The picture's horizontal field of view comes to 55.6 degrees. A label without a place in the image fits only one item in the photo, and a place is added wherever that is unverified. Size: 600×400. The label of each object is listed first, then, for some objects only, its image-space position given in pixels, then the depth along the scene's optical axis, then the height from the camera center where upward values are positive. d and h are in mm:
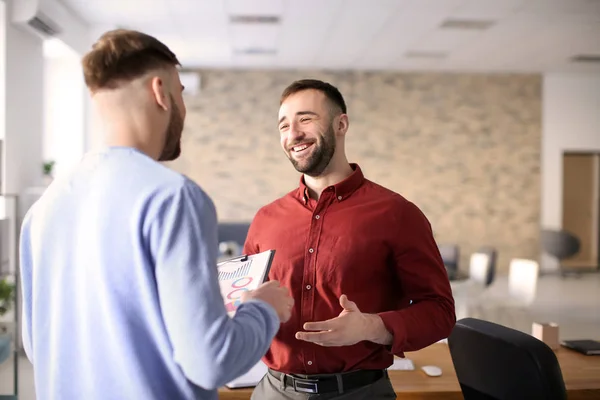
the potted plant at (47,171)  6295 +159
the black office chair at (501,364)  1612 -535
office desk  2025 -731
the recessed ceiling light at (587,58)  9102 +2133
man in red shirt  1571 -230
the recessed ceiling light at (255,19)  7000 +2091
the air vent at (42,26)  5547 +1601
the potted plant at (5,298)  3475 -717
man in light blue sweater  980 -150
